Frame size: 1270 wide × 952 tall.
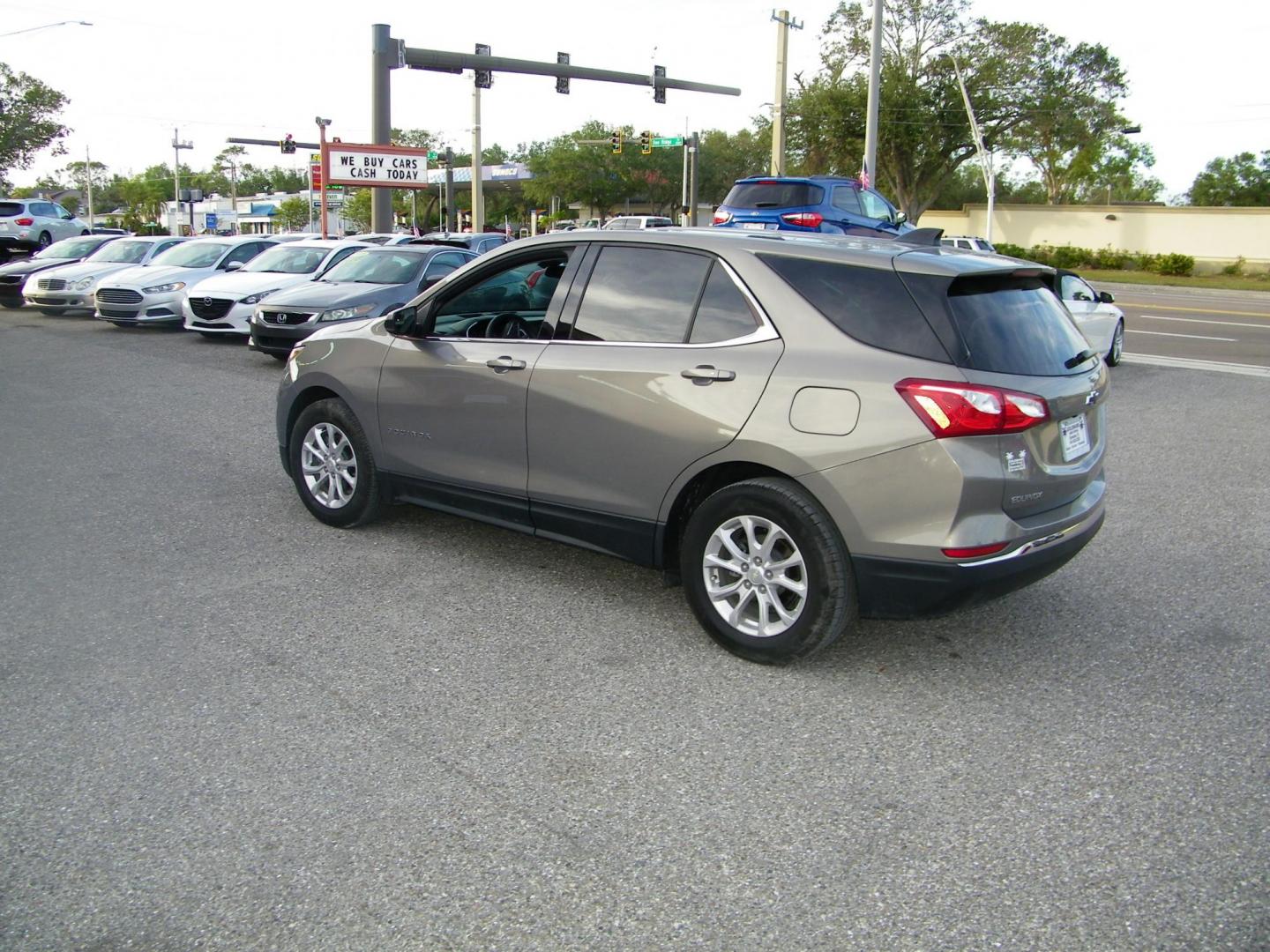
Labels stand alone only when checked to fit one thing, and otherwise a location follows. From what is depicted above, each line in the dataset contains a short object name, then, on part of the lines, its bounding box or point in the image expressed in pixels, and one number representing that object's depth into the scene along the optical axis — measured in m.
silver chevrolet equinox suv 3.98
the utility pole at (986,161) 43.53
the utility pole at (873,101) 25.00
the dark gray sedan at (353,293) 12.66
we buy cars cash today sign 28.09
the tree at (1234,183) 77.88
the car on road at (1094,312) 13.16
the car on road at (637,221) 35.29
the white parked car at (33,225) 31.69
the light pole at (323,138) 28.83
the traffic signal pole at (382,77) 25.11
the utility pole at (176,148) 95.89
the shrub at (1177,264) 44.50
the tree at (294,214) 114.31
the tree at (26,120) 52.72
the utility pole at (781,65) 30.45
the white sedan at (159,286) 17.33
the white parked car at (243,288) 15.68
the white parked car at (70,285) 19.36
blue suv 16.70
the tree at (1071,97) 50.47
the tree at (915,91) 50.16
